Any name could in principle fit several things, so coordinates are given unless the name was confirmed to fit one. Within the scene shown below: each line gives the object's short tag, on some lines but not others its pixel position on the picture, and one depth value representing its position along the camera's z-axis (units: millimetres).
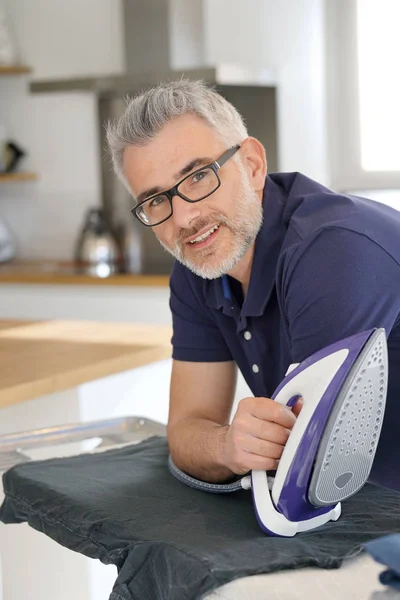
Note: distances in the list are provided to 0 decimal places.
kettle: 3949
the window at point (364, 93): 3508
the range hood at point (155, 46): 3680
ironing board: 891
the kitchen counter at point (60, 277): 3490
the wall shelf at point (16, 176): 4168
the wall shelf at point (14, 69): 4137
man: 1163
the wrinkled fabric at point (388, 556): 823
